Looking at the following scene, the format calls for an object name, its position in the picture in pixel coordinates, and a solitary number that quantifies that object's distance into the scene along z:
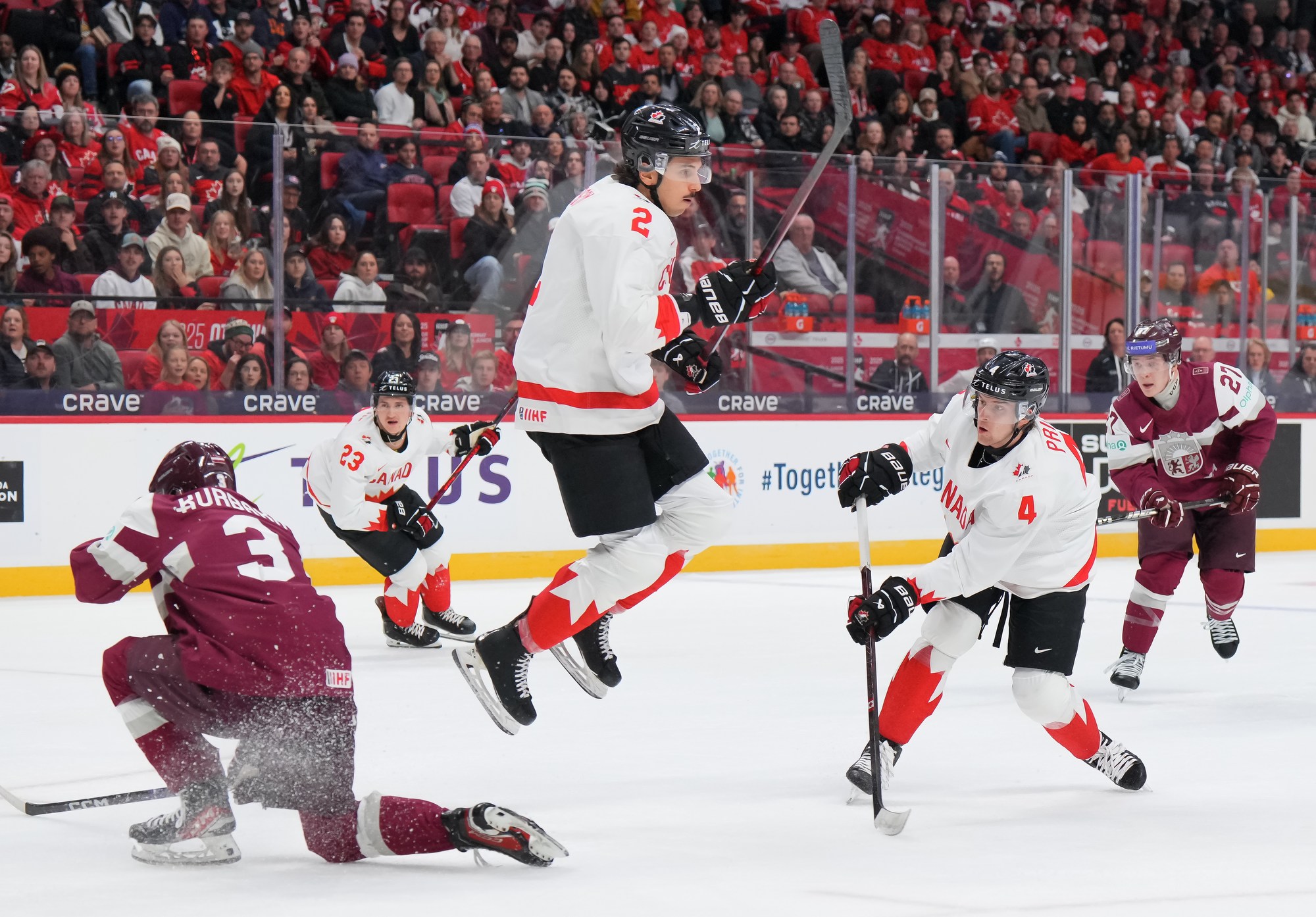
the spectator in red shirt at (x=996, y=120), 23.34
